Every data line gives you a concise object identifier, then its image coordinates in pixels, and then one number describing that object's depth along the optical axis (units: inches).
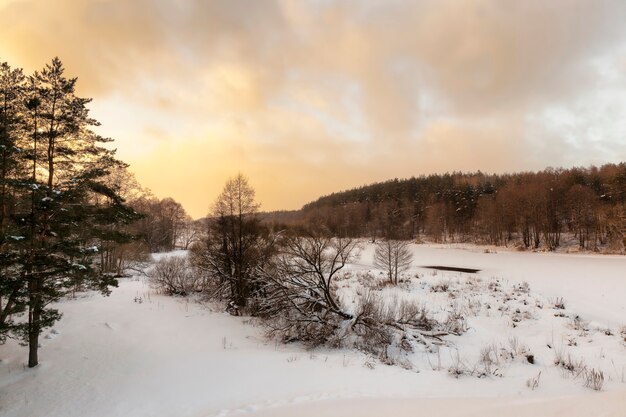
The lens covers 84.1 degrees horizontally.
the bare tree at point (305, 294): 570.6
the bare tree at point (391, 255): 1111.6
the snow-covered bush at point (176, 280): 1005.8
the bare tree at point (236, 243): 839.1
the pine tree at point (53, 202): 434.0
